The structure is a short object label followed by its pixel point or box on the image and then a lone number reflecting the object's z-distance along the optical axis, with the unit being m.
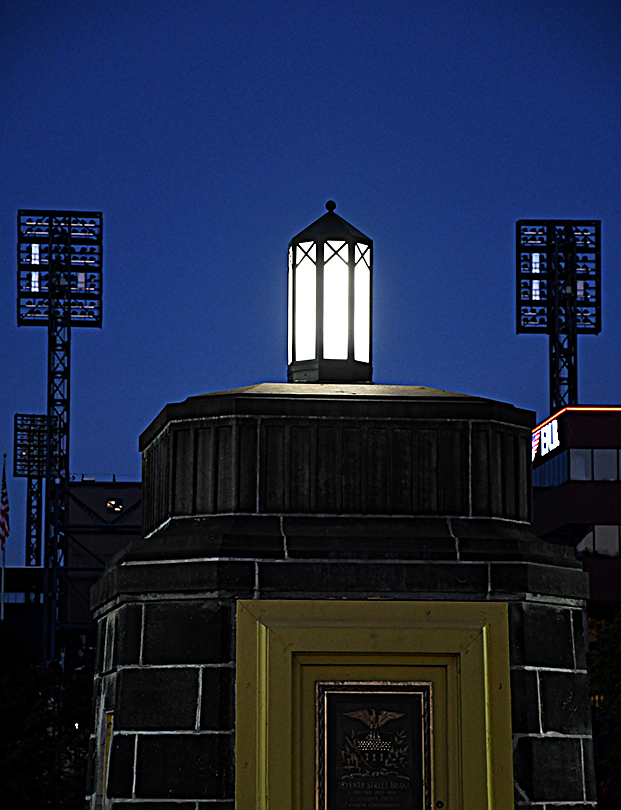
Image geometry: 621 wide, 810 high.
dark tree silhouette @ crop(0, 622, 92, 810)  38.09
